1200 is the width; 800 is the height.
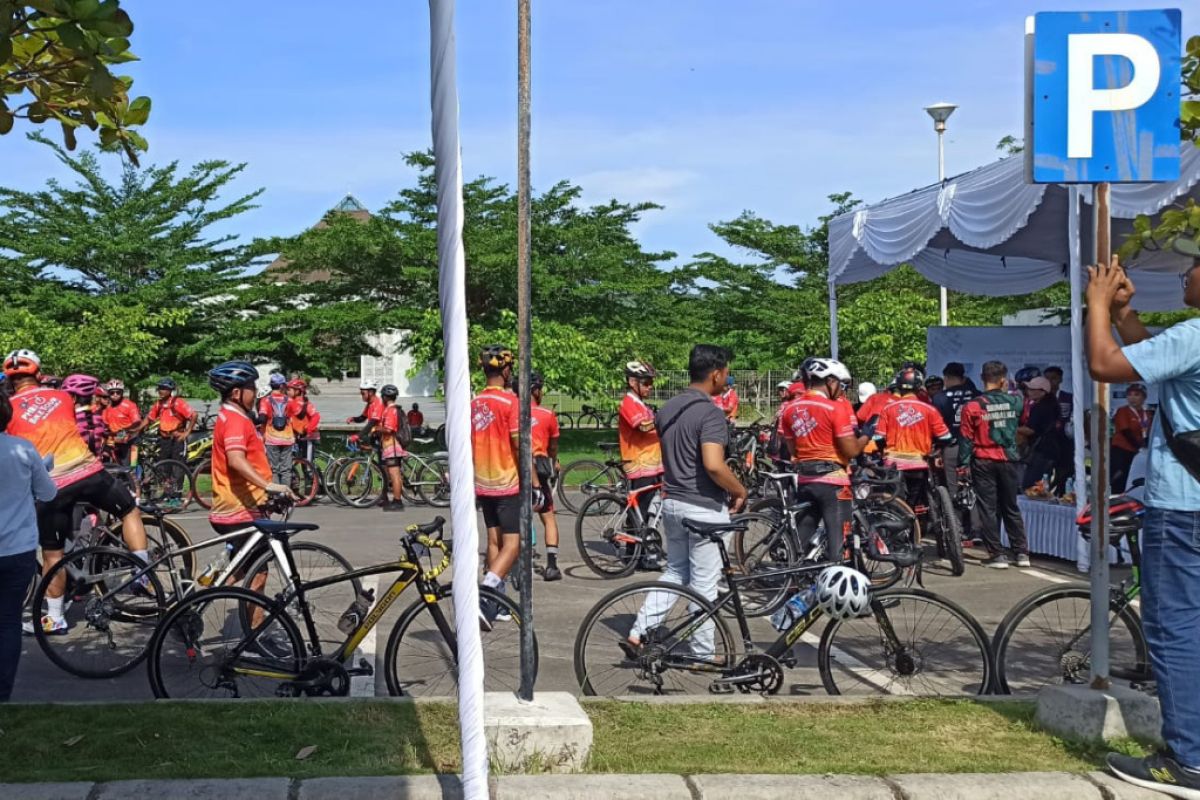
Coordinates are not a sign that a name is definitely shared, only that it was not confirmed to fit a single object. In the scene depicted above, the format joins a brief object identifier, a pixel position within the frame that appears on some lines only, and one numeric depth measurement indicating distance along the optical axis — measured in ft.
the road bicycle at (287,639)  19.72
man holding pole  14.21
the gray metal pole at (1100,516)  16.47
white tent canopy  35.91
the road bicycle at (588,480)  44.68
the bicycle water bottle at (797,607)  19.84
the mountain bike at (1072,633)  18.58
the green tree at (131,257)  83.30
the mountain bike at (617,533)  34.91
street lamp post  72.28
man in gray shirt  20.89
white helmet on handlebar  18.70
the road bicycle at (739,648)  19.44
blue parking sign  16.21
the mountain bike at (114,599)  23.49
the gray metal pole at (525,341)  15.53
